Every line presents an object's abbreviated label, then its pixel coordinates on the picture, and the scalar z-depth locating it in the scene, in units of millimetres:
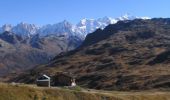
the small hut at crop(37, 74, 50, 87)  133875
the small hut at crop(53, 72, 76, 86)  168562
